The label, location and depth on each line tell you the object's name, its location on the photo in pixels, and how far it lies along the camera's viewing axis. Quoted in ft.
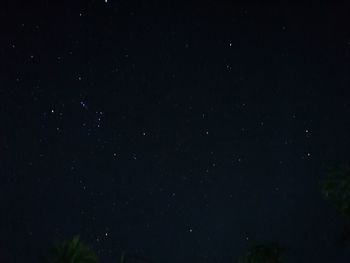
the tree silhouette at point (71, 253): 66.33
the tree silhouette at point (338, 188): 62.64
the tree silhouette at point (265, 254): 51.52
